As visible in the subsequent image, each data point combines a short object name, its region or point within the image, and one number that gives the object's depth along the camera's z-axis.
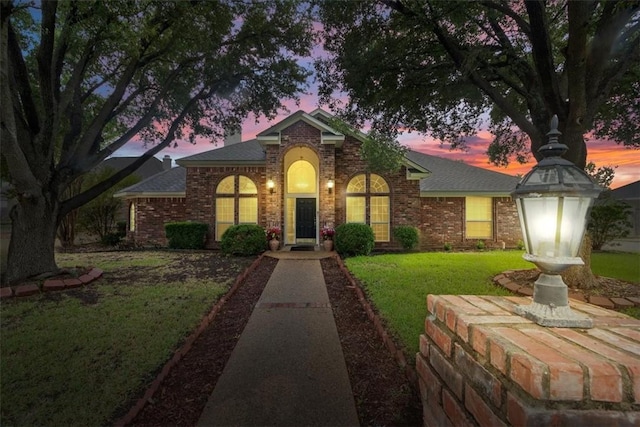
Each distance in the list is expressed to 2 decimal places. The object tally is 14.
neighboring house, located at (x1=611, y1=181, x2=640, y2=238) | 22.44
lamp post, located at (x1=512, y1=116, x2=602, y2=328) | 1.75
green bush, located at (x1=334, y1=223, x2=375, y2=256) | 11.27
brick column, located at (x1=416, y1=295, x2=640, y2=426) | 1.16
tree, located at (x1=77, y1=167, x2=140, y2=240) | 16.17
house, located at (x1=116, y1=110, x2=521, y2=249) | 12.74
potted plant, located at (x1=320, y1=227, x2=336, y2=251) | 12.05
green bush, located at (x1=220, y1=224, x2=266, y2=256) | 11.37
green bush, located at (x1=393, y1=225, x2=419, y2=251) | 13.20
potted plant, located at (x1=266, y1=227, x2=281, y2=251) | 12.12
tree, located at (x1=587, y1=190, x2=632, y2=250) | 12.52
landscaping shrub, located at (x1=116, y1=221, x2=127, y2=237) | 17.12
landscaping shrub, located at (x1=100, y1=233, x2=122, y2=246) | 16.22
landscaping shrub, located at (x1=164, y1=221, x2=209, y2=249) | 13.60
